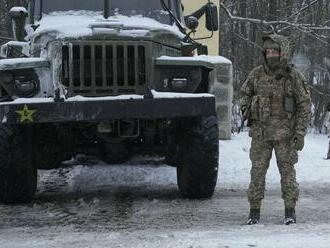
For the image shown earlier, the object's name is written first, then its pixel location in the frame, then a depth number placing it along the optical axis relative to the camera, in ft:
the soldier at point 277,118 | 37.87
